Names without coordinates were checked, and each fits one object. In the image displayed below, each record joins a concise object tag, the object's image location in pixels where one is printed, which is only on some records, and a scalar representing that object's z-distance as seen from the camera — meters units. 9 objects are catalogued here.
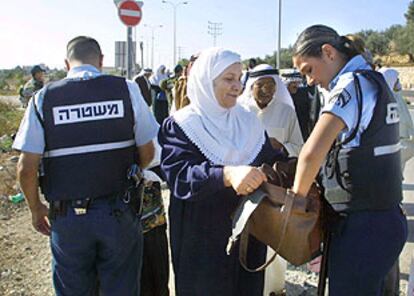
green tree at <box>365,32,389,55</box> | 57.09
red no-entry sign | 6.76
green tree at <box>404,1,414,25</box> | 58.62
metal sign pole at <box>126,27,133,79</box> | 6.68
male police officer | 2.42
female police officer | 1.88
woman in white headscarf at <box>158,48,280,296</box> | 2.21
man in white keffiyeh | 3.90
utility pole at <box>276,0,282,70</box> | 25.27
